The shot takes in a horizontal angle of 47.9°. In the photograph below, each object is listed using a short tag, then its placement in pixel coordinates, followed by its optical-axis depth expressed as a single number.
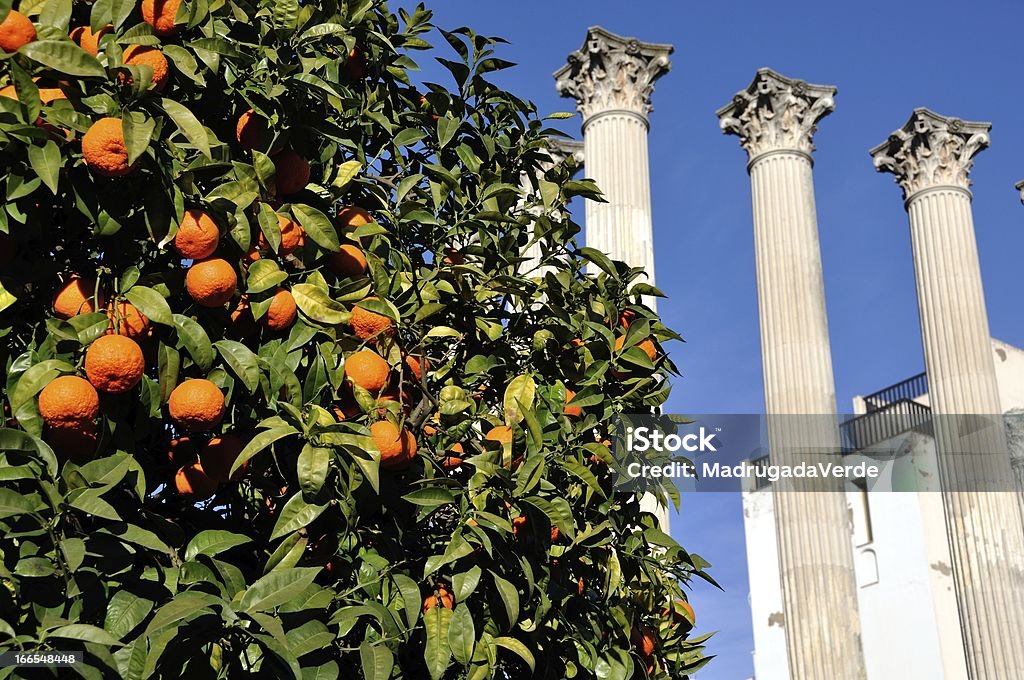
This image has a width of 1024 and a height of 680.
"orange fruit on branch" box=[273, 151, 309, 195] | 3.75
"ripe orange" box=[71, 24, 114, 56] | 3.38
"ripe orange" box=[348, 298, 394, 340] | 3.62
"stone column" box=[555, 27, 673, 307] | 16.23
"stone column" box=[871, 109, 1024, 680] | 19.69
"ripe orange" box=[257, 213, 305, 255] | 3.57
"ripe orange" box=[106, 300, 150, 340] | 3.19
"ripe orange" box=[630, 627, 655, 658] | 4.55
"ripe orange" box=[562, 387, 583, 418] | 4.29
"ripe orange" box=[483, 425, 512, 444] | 3.95
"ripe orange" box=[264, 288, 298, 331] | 3.44
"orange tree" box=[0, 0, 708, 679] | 3.01
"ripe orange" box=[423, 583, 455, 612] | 3.60
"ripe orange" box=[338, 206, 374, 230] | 4.04
